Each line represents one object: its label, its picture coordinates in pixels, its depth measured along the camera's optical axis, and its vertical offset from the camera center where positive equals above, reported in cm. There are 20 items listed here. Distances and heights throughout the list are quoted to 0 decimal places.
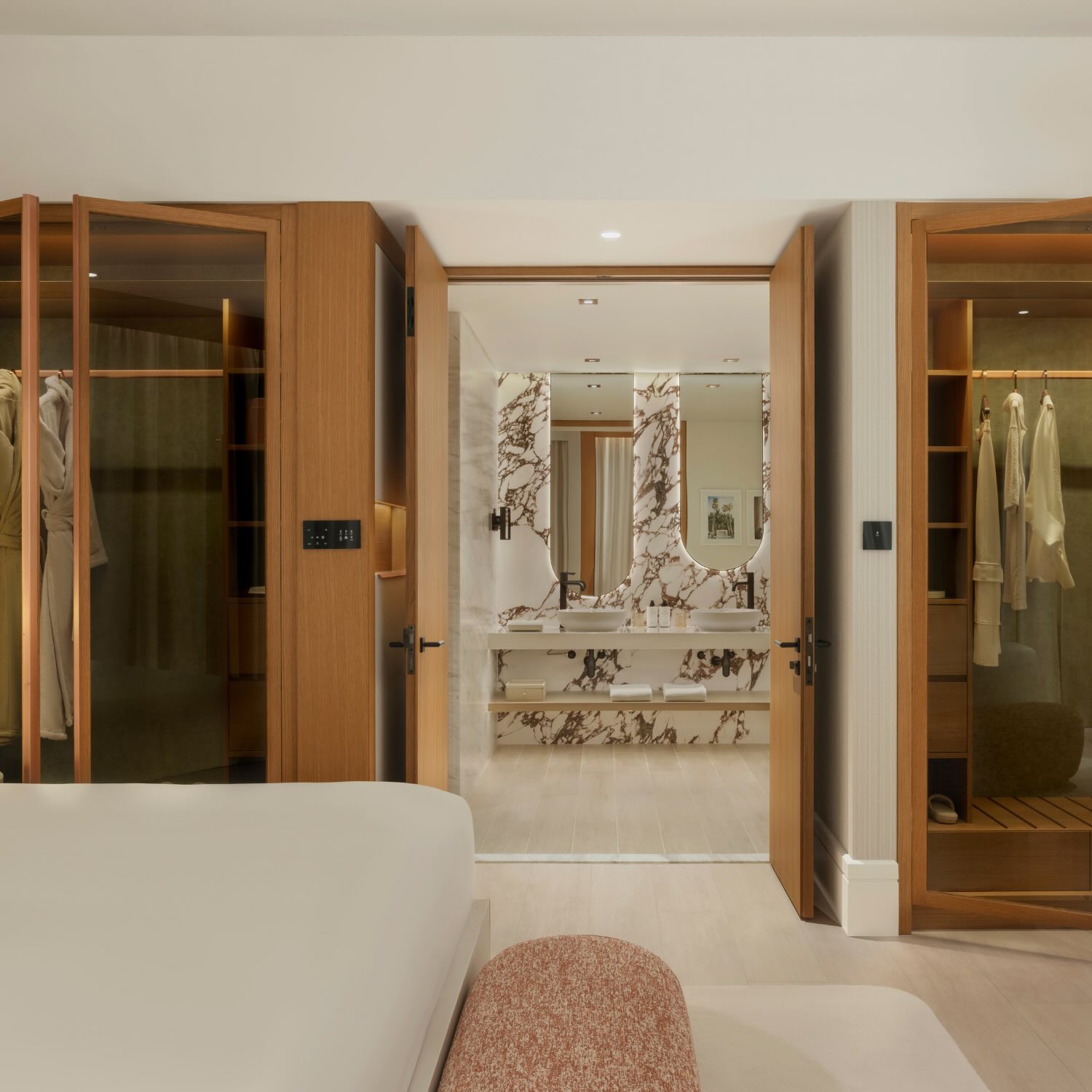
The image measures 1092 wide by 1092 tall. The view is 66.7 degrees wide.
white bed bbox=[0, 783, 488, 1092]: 91 -53
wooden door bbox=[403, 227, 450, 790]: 278 +12
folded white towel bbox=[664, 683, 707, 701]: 514 -91
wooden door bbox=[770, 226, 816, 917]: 280 -9
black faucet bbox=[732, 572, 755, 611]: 551 -26
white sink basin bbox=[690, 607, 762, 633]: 518 -45
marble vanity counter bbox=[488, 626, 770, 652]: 503 -57
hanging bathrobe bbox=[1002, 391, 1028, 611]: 272 +19
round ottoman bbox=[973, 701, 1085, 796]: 271 -67
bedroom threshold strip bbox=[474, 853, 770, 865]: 335 -127
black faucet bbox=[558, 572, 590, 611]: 551 -25
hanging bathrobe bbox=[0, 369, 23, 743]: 254 -2
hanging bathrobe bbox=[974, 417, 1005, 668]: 273 -6
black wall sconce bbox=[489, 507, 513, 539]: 540 +18
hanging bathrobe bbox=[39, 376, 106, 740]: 246 -2
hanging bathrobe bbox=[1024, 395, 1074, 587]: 271 +12
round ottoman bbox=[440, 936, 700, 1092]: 119 -75
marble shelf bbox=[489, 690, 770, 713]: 508 -97
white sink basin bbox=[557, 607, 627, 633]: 518 -45
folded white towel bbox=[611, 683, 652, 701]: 511 -90
